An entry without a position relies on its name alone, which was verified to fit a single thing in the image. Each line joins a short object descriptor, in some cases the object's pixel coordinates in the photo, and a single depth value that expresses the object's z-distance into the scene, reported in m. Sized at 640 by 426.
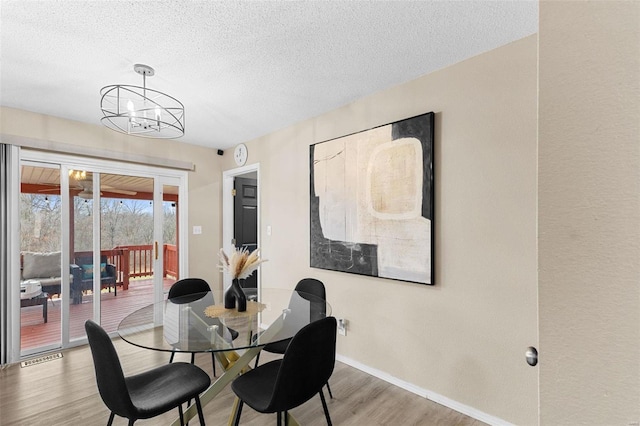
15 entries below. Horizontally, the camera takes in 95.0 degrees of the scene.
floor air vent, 2.81
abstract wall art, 2.26
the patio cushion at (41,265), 3.01
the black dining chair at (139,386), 1.38
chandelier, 2.20
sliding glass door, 3.06
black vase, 2.10
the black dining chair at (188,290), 2.56
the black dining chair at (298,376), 1.43
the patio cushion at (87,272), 3.35
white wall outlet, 2.84
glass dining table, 1.70
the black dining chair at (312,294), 2.13
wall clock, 4.12
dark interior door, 4.51
